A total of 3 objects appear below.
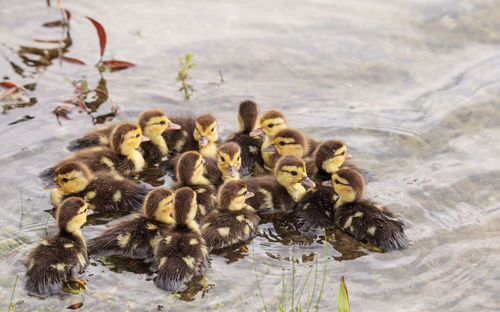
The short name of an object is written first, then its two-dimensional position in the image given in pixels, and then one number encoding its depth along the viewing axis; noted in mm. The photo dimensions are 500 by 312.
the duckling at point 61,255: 7687
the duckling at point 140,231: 8453
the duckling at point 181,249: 7863
